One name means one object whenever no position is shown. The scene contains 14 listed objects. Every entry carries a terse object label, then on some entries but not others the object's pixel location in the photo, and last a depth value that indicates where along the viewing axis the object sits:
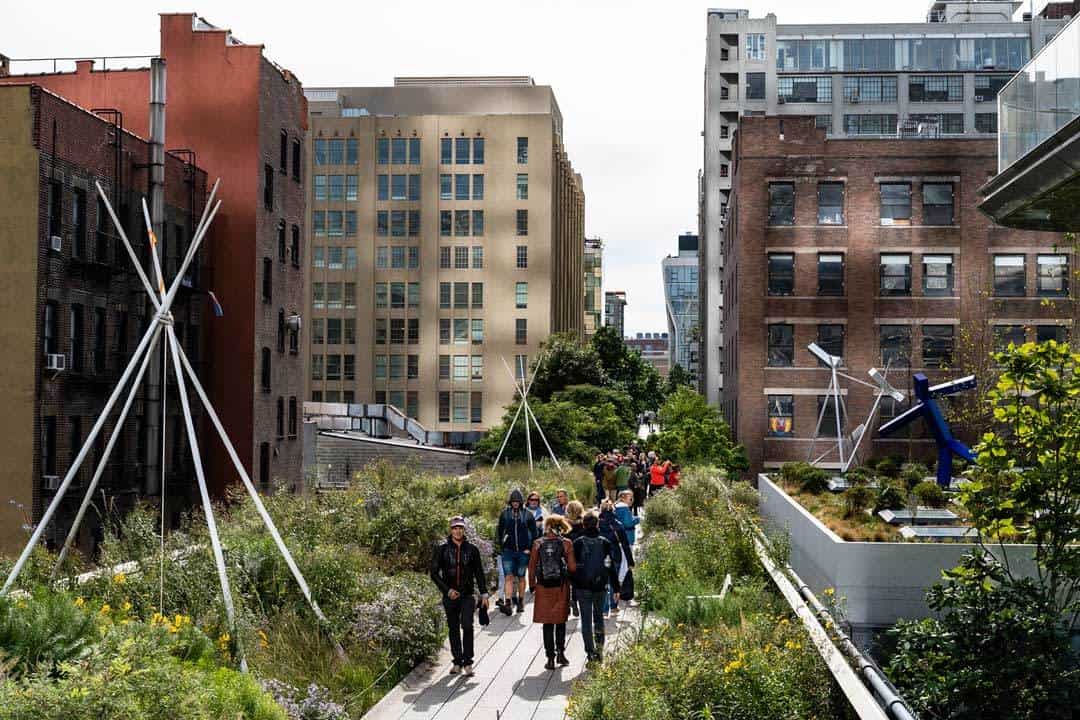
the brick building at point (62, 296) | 32.16
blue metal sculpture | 26.03
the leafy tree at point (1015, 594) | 11.07
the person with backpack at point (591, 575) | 14.18
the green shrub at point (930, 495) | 24.03
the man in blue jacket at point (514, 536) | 17.52
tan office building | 96.00
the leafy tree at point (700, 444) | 47.72
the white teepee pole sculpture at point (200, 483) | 13.30
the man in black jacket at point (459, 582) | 13.95
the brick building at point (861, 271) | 50.44
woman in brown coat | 14.06
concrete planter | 18.00
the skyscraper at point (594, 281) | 166.25
